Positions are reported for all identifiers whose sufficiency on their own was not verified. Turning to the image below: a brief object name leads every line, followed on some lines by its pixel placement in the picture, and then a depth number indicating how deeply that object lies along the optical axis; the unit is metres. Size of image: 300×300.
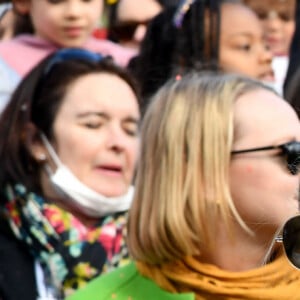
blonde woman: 4.25
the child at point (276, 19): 9.50
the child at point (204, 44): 7.89
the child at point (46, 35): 7.70
